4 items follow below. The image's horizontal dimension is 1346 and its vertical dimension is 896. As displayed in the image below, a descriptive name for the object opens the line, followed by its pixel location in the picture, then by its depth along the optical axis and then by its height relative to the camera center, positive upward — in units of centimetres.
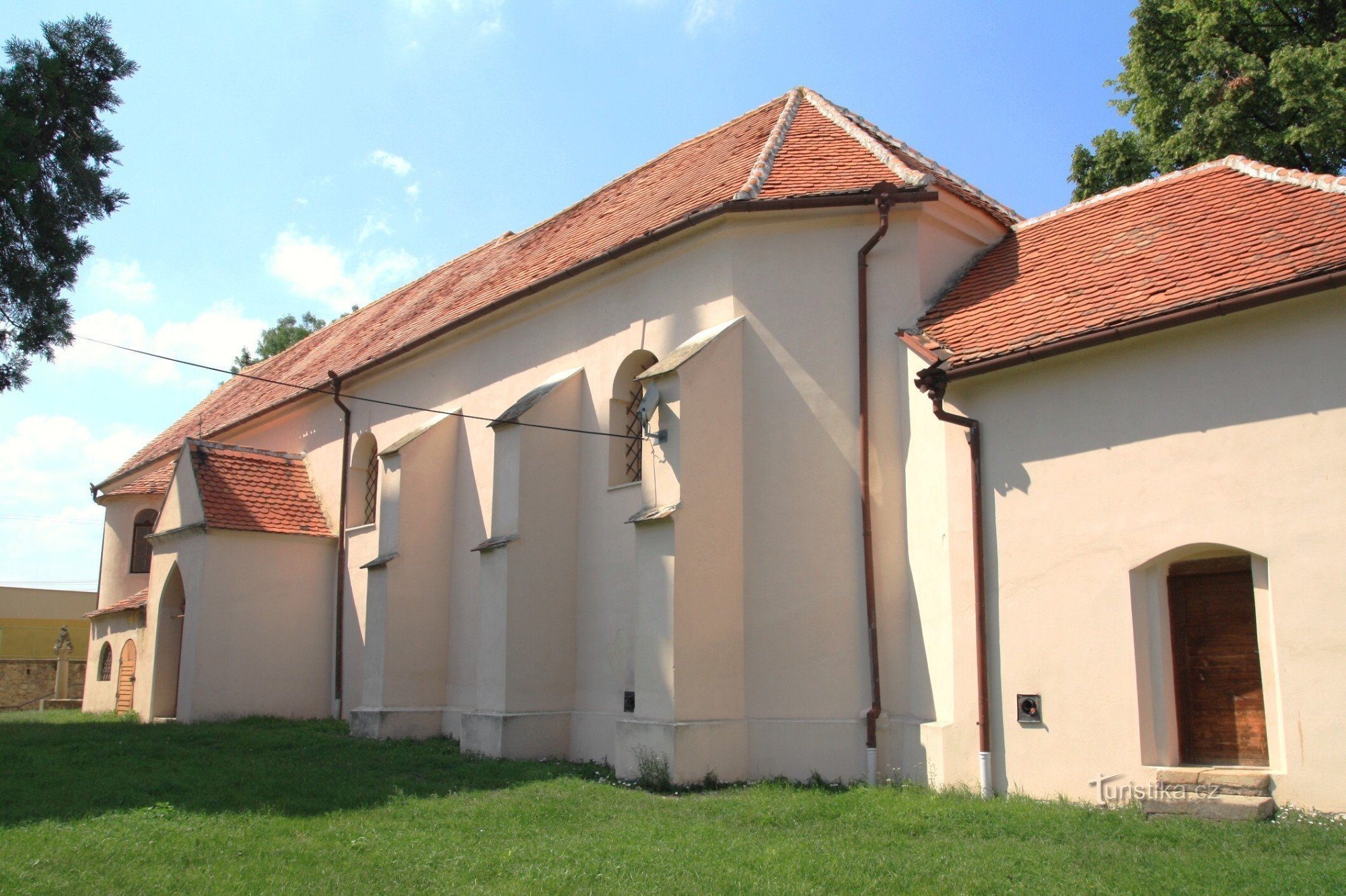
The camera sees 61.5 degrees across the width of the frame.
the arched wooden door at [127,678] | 2322 -20
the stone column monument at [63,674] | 3183 -16
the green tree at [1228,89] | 1684 +901
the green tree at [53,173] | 1337 +591
